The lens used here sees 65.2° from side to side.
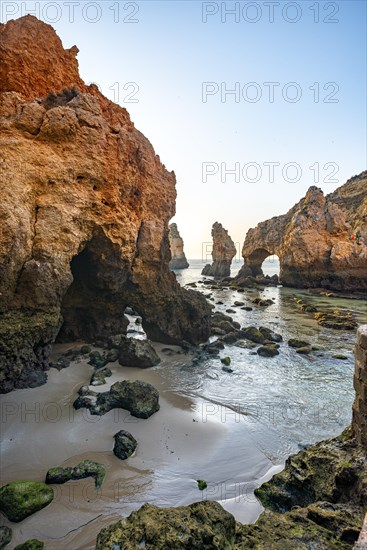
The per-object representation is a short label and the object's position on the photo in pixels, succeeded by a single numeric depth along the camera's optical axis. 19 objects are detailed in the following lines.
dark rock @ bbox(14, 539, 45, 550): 3.87
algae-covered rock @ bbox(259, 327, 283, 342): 15.86
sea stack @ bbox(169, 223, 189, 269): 90.31
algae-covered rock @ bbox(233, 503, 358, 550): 2.73
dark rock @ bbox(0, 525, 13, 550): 3.97
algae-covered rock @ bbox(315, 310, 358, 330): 18.91
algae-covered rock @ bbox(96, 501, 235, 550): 2.58
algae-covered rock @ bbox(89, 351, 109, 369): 10.34
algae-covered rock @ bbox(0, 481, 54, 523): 4.39
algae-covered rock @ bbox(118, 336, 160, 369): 10.74
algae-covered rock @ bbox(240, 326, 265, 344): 15.62
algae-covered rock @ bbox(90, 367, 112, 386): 8.91
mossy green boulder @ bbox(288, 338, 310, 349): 14.89
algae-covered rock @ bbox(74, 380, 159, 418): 7.38
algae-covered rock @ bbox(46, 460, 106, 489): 5.12
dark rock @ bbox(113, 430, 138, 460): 5.91
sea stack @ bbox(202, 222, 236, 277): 65.19
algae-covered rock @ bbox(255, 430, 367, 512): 3.89
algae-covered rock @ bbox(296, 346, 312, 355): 13.82
